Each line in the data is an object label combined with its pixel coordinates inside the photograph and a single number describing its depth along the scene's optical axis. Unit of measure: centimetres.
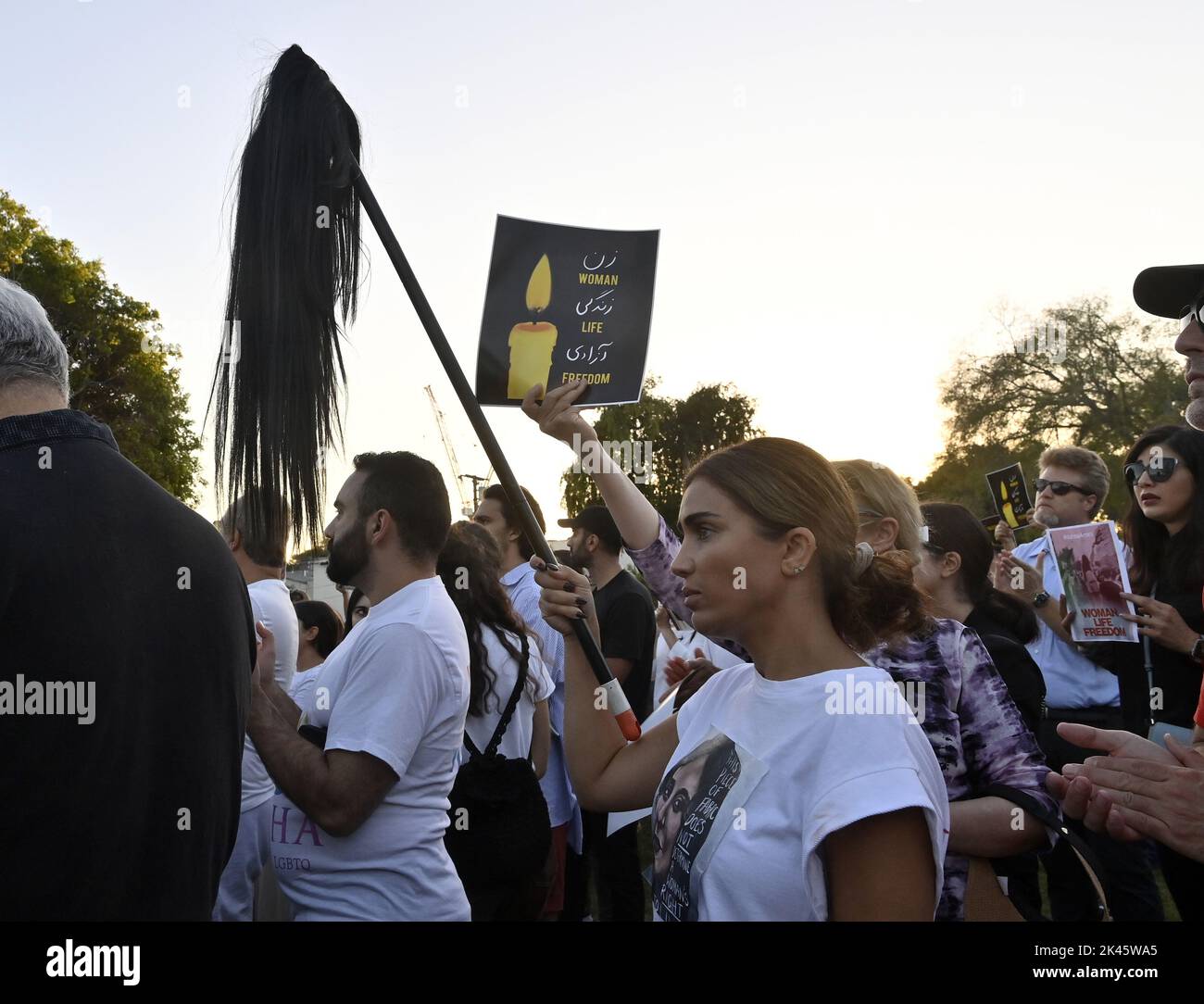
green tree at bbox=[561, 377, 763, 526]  3966
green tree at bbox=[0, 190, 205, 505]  2736
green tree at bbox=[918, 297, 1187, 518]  3500
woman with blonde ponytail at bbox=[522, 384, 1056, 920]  240
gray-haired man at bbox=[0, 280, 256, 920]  209
